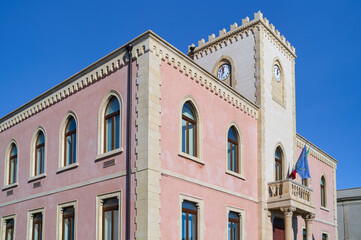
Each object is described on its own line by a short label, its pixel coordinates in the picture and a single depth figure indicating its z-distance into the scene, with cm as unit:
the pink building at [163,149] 1730
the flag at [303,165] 2470
